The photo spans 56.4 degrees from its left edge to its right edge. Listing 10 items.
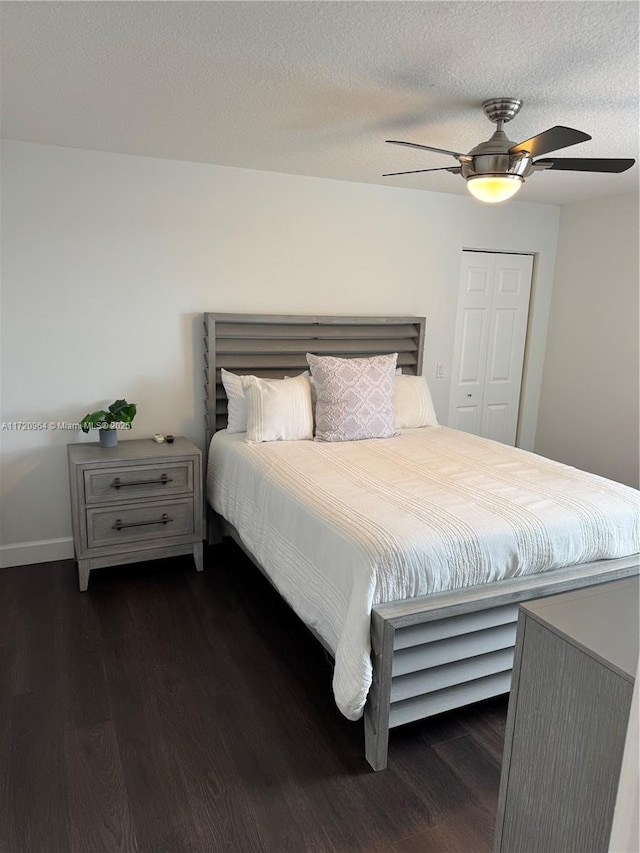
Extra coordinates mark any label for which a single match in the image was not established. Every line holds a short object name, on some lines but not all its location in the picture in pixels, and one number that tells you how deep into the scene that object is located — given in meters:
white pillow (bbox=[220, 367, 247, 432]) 3.58
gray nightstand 3.16
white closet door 4.67
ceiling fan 2.29
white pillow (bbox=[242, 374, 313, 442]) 3.41
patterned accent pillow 3.48
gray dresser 1.13
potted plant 3.32
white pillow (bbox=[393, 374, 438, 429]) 3.88
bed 2.02
